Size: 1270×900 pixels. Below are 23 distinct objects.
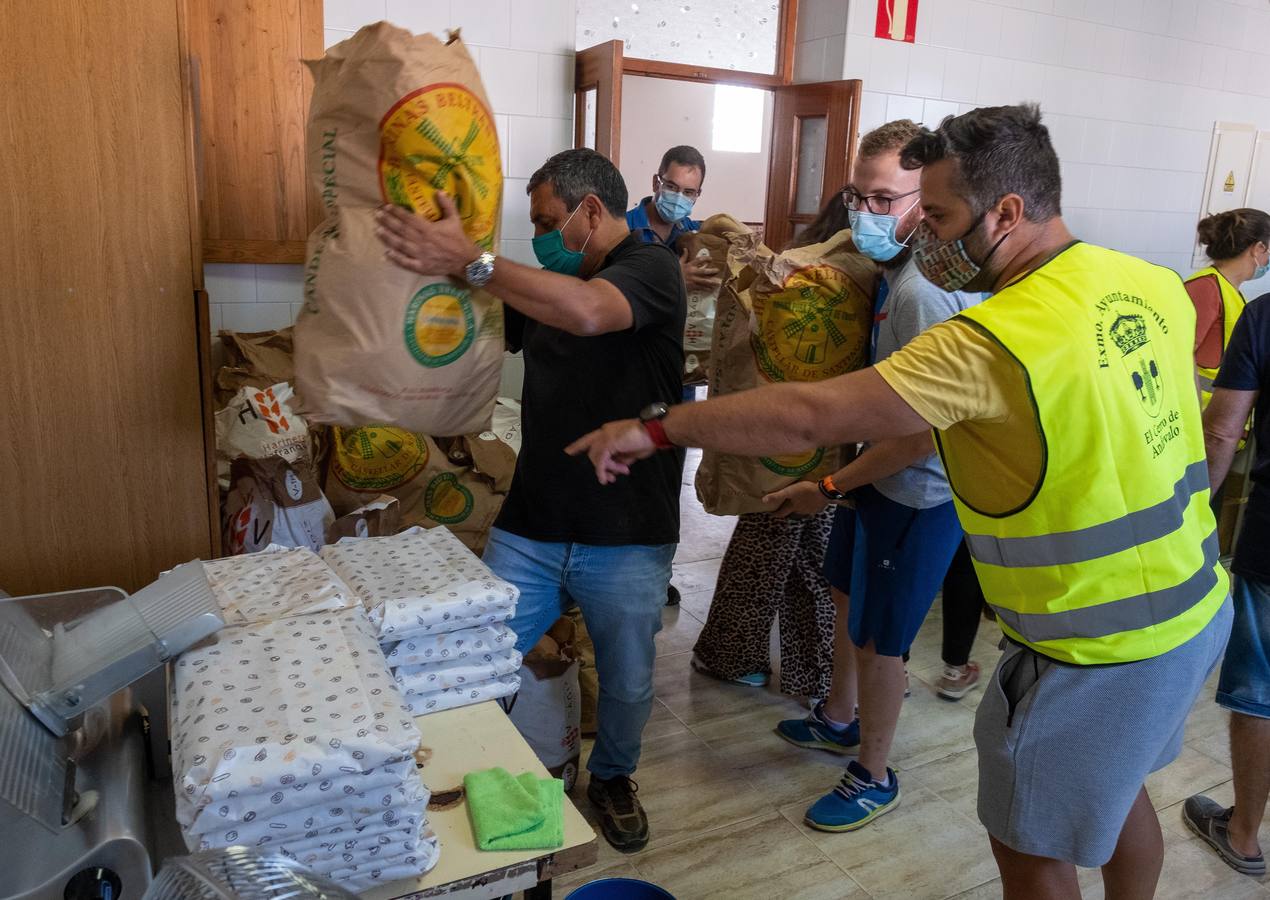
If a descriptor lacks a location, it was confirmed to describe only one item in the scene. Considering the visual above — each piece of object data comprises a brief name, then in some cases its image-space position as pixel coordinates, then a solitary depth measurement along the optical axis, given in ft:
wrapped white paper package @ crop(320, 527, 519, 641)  4.61
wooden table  3.75
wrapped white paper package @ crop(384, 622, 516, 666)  4.67
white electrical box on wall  19.42
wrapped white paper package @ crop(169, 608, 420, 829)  3.31
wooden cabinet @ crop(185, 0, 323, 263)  10.30
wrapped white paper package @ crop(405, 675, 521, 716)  4.77
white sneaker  10.23
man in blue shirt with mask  11.57
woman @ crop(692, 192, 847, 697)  9.84
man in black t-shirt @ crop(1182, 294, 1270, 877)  7.14
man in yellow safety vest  4.30
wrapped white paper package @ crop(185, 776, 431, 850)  3.40
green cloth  3.85
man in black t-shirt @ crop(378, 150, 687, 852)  6.60
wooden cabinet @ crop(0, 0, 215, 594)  6.16
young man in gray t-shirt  6.75
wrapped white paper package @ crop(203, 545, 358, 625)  4.43
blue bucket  5.01
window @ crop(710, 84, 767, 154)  23.62
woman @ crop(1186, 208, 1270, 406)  11.01
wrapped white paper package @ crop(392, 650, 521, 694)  4.72
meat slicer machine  2.95
